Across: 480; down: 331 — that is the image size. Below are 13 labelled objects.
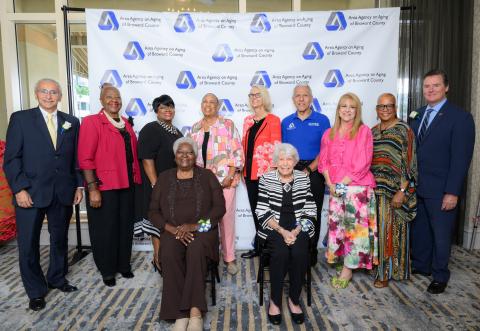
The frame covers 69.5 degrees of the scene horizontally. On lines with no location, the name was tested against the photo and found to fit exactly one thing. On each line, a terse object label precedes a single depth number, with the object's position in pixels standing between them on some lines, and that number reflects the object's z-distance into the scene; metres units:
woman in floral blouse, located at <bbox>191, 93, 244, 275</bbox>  3.26
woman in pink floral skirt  2.88
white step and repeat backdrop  3.74
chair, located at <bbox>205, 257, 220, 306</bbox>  2.65
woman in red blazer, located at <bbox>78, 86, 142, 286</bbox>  2.92
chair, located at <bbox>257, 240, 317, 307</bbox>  2.63
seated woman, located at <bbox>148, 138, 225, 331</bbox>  2.40
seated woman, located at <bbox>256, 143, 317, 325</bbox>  2.52
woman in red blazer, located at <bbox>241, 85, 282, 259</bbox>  3.36
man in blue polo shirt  3.32
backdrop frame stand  3.61
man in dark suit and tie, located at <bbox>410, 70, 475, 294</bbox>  2.87
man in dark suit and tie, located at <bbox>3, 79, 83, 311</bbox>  2.63
